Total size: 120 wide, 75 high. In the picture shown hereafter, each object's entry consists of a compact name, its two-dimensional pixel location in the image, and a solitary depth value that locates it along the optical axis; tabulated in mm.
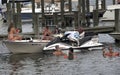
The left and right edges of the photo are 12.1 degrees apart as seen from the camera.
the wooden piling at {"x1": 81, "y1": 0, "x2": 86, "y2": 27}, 55491
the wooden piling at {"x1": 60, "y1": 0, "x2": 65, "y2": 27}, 54406
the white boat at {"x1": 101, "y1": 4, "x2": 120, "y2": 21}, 68288
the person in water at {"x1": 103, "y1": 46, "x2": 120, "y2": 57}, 39103
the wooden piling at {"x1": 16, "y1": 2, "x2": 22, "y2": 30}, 53419
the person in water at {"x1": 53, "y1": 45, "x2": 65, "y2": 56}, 41031
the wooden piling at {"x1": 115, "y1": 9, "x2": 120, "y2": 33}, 48347
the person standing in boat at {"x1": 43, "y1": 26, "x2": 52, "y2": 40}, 42438
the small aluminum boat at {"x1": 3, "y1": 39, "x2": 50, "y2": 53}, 41406
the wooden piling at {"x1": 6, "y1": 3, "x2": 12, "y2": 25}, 55356
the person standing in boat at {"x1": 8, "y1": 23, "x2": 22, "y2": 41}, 41750
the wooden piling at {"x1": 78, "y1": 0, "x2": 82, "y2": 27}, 52888
